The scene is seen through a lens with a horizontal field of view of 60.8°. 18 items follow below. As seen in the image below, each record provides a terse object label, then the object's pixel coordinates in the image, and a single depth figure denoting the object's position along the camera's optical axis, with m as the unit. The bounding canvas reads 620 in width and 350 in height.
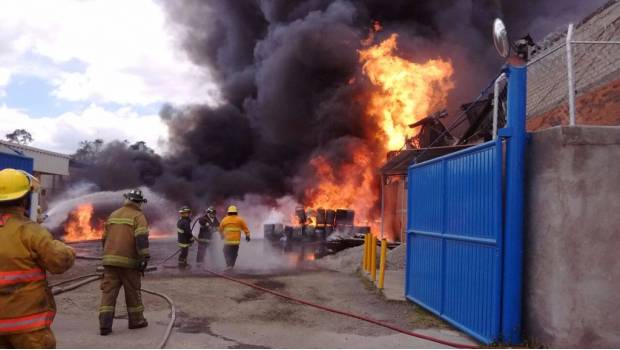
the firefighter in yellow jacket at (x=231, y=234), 12.19
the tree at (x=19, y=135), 60.18
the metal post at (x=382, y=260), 9.11
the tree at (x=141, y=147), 38.47
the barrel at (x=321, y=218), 18.62
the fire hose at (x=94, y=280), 5.58
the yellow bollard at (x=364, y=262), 11.47
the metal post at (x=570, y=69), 5.23
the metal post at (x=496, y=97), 6.42
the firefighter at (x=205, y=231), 12.97
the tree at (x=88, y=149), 65.38
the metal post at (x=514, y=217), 5.21
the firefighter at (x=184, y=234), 12.27
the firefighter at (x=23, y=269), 3.13
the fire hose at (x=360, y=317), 5.62
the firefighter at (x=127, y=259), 6.05
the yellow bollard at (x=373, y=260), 10.05
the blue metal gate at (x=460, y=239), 5.43
